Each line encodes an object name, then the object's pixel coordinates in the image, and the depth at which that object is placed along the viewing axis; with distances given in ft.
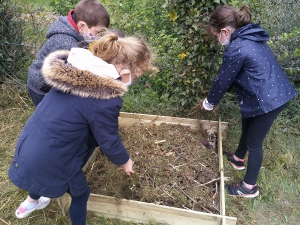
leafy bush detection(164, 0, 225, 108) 10.67
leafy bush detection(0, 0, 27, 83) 14.97
